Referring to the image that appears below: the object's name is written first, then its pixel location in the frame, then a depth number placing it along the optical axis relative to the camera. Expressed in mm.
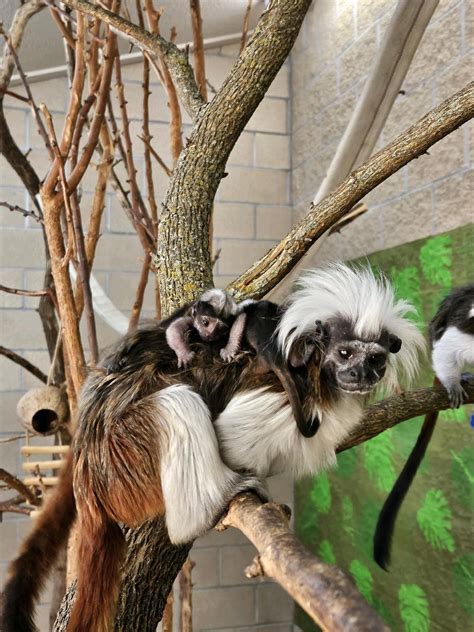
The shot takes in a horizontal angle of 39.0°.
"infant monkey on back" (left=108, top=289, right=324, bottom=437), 885
